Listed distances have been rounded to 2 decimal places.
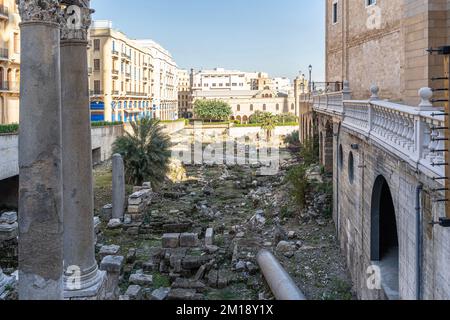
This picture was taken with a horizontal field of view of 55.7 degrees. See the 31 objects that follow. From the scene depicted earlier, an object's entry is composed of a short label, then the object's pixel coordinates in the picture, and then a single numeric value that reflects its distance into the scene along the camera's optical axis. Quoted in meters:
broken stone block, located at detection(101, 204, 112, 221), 19.51
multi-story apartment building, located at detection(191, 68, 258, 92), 131.62
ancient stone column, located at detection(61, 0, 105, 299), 7.64
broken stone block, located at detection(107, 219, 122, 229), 18.28
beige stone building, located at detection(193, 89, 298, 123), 92.50
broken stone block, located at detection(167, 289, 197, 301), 11.19
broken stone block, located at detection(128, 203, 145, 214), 19.56
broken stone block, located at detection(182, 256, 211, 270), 13.30
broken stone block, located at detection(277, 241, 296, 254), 14.14
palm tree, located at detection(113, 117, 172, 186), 24.39
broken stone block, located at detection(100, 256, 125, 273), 10.41
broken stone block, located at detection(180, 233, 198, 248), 15.45
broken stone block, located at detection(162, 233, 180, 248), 15.41
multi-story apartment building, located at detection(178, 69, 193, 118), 109.19
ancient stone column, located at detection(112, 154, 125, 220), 19.16
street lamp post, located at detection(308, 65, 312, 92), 36.83
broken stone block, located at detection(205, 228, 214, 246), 15.65
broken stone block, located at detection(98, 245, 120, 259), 14.47
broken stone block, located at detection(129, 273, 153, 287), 12.42
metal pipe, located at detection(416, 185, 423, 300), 6.34
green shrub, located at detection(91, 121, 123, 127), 35.12
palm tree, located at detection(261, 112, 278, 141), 64.38
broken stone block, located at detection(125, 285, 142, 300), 11.21
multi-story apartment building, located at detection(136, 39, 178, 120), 72.25
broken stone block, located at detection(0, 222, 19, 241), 13.21
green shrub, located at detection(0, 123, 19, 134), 18.88
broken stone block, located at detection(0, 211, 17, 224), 14.05
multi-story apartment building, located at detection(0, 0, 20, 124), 28.85
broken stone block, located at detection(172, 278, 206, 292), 11.97
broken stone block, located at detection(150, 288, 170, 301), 11.16
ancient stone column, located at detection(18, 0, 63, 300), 5.95
